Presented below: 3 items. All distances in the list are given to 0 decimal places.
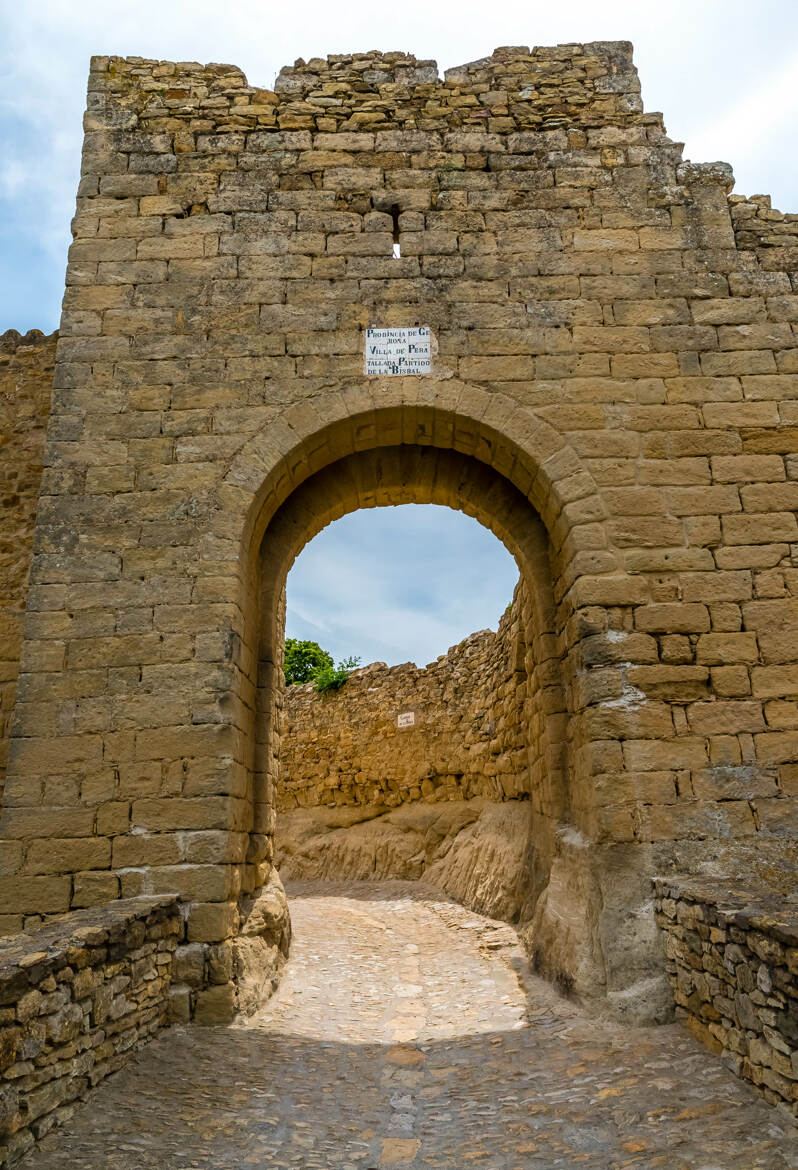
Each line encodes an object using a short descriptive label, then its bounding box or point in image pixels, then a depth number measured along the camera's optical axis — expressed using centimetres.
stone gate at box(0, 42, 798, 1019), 444
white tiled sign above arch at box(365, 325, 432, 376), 531
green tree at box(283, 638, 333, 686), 2538
